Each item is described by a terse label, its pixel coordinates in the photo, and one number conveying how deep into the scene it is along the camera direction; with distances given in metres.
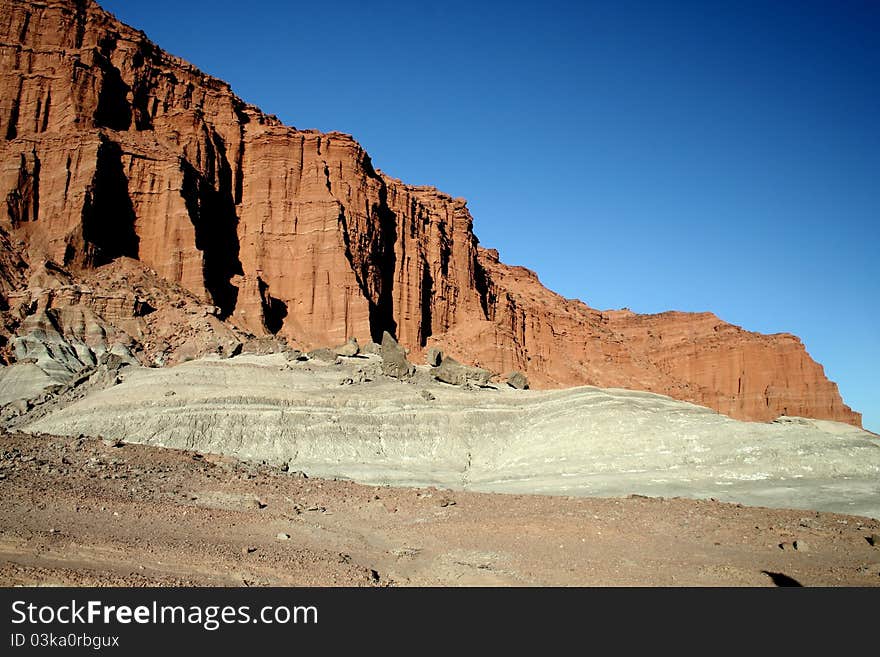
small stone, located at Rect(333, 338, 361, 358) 48.69
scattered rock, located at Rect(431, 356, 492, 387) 45.46
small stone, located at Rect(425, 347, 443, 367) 49.22
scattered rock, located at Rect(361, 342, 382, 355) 50.91
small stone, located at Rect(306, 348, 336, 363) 44.28
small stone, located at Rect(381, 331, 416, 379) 42.81
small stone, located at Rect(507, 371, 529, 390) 52.50
